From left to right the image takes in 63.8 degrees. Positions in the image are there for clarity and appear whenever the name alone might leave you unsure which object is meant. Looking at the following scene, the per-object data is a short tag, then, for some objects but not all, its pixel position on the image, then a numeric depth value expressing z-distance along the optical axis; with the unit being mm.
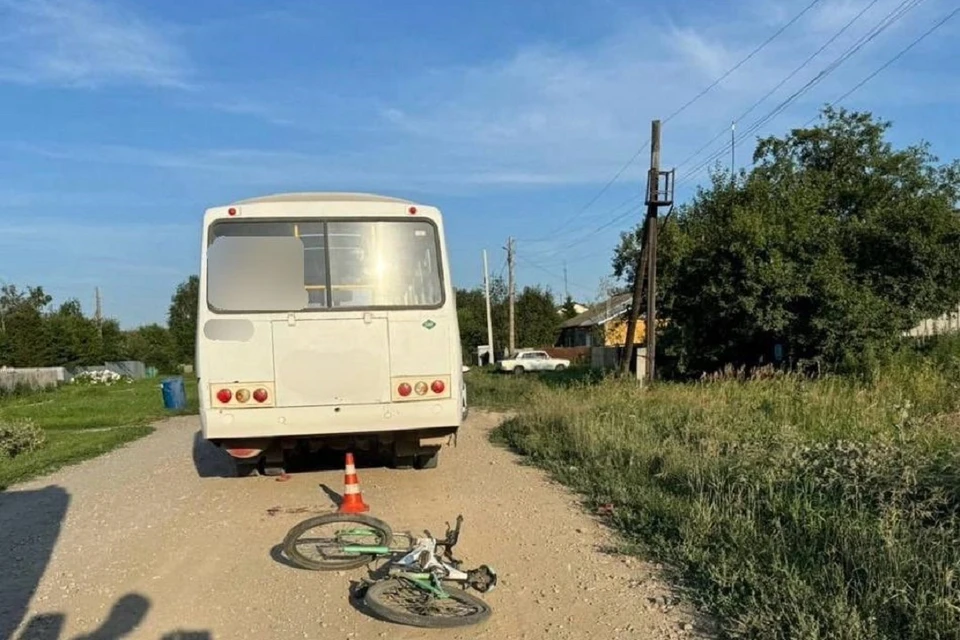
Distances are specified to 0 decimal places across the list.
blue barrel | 25016
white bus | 7906
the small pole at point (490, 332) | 56297
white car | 46156
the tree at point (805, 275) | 21016
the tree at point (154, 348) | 77438
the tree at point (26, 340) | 57188
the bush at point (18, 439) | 14102
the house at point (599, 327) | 42594
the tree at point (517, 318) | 67875
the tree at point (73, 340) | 60719
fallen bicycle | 4560
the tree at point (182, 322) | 75875
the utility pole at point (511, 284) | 56344
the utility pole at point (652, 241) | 22359
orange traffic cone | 7262
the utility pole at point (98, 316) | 75350
